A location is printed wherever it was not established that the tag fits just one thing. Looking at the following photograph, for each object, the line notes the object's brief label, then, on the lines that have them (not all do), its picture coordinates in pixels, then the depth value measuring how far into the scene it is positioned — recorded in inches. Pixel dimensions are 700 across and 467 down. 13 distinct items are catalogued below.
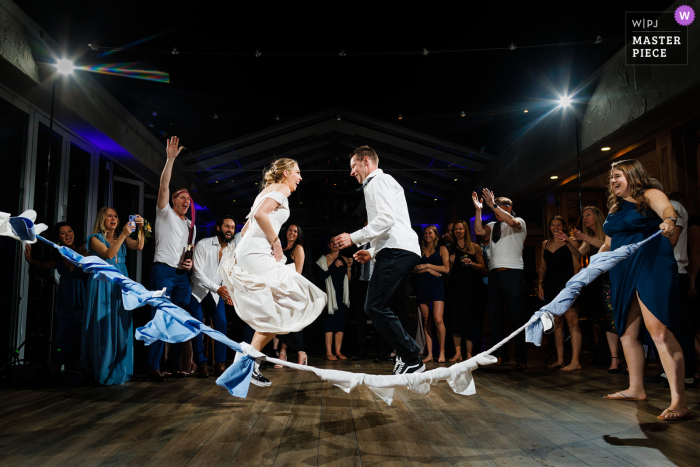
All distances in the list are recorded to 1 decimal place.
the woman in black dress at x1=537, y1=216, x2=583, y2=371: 168.7
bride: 107.8
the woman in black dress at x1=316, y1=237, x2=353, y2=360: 208.1
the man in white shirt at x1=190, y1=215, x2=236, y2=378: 157.3
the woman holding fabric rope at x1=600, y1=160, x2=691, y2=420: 90.9
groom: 109.5
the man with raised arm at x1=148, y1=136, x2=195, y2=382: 146.3
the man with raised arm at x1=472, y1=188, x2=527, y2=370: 165.9
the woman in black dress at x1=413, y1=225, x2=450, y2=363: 195.5
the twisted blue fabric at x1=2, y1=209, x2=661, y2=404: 74.4
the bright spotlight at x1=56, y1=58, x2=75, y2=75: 166.2
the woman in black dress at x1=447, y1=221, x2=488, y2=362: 195.5
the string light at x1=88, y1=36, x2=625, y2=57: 174.7
